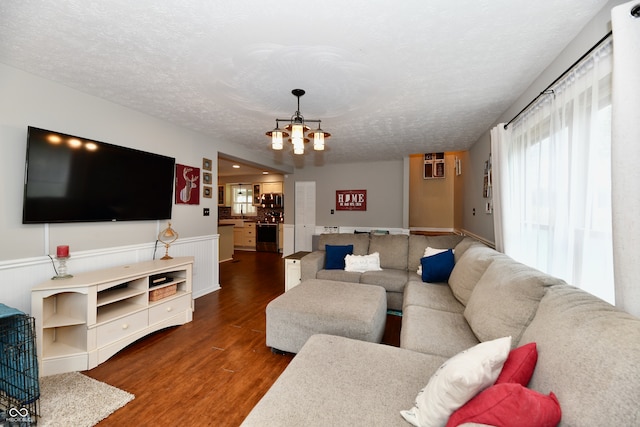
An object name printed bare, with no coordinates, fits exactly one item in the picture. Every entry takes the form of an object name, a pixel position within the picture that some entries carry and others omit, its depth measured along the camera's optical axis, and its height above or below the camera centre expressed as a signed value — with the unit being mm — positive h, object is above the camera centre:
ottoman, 1998 -817
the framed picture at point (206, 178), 3879 +559
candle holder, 2244 -482
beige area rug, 1573 -1241
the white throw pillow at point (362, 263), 3584 -673
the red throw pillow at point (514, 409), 741 -574
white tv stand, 2020 -892
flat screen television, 2164 +331
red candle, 2225 -315
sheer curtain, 1328 +226
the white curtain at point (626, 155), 999 +241
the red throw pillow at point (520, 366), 967 -582
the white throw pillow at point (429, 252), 3373 -486
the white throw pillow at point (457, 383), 881 -590
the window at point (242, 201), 8648 +471
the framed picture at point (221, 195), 8852 +677
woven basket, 2693 -836
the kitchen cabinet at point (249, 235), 8234 -653
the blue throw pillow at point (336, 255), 3723 -586
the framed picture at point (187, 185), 3494 +413
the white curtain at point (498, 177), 2604 +386
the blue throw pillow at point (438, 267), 2994 -612
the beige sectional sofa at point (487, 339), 742 -605
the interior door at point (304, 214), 6809 +20
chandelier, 2328 +767
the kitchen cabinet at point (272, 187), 8344 +901
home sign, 6355 +369
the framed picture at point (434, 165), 6133 +1183
